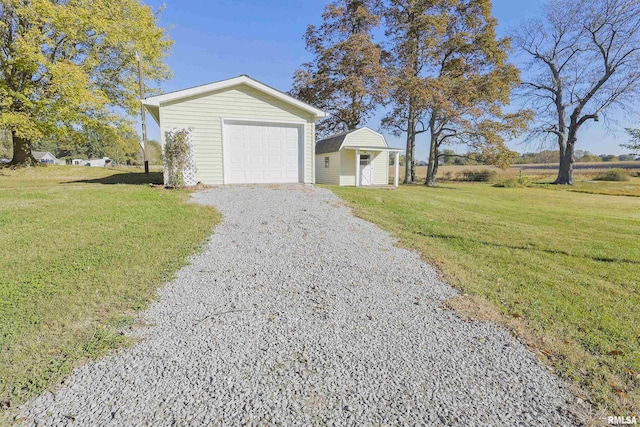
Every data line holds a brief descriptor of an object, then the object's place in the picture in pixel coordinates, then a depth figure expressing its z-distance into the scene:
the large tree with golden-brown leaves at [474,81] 20.38
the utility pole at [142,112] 16.14
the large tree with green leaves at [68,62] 13.58
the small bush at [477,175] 28.67
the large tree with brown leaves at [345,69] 21.19
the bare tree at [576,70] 21.67
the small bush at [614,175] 26.16
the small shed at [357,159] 17.67
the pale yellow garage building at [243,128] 10.23
